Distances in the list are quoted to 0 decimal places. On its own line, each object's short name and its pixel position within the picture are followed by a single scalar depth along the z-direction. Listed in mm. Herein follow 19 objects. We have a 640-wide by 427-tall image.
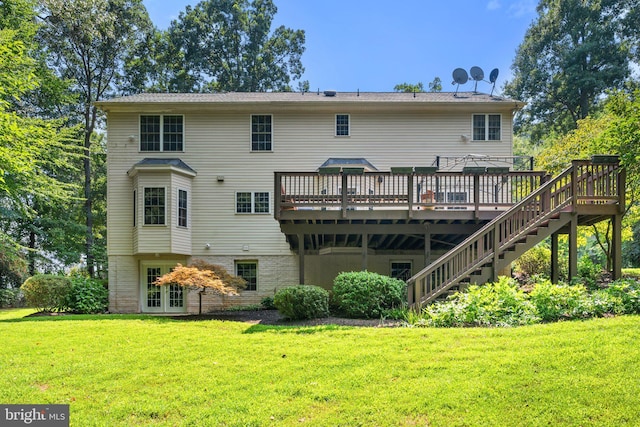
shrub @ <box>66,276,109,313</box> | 14273
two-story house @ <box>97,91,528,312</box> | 14922
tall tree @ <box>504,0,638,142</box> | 25406
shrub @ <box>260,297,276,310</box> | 13834
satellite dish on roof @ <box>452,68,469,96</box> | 16203
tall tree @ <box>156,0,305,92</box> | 28234
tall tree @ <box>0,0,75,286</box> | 11273
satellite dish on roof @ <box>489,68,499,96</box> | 16391
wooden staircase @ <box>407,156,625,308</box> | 8805
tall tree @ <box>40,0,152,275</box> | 21281
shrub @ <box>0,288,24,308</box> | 20094
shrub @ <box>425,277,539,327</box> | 7504
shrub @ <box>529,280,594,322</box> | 7449
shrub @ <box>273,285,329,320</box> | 9273
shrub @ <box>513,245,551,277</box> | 15039
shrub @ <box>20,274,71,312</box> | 13750
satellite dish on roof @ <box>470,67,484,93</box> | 16516
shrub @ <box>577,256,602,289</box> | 11991
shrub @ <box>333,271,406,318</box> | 9312
